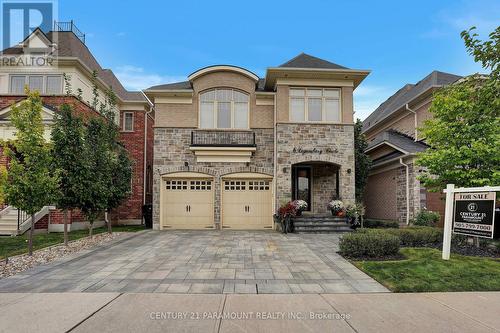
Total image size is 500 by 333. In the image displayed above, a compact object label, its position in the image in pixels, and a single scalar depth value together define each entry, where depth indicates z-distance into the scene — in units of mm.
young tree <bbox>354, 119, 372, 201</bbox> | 16594
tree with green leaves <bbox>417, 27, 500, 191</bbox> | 8727
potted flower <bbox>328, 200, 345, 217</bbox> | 14762
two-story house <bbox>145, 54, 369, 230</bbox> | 15414
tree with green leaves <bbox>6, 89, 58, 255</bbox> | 8461
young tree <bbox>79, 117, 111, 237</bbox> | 10617
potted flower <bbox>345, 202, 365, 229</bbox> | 14586
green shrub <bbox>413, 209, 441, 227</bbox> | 12738
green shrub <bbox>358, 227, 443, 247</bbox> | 9719
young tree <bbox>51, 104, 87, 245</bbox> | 9953
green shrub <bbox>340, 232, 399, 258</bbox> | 8305
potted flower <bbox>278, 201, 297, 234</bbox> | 14039
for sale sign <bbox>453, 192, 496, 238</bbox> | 7262
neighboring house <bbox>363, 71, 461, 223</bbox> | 14234
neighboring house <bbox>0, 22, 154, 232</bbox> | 14763
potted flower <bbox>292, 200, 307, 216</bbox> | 14514
